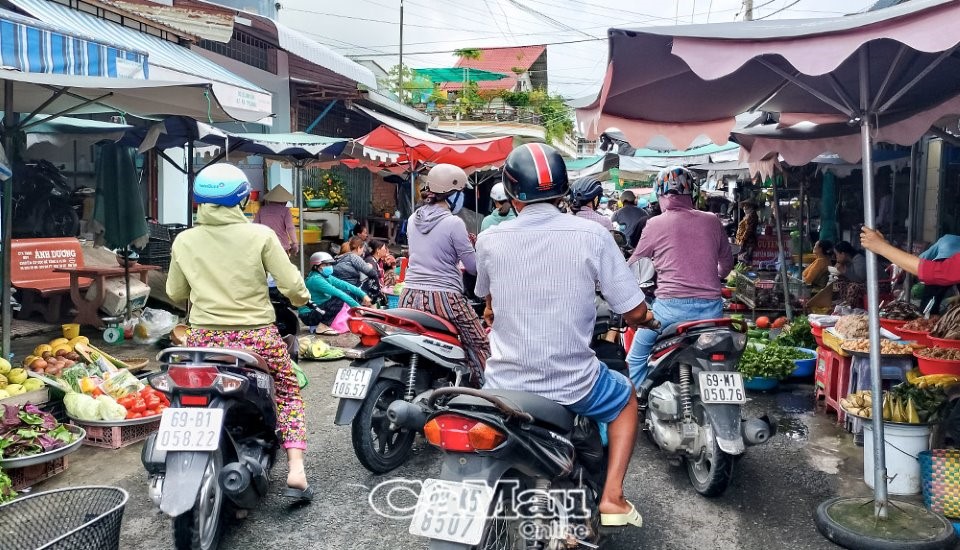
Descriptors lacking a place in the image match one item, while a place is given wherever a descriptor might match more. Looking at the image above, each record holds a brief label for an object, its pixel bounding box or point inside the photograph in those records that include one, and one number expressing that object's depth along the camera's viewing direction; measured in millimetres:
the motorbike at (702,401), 4195
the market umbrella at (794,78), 3168
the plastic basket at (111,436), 5184
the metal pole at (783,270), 9203
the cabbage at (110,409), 5223
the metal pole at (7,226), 5777
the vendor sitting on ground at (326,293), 9188
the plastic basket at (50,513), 3369
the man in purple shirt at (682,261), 4852
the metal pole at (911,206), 7809
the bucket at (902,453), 4371
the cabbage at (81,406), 5203
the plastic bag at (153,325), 8805
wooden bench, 9141
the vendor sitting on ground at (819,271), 9836
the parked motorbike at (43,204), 10359
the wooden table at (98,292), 8992
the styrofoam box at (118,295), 9008
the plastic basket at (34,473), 4414
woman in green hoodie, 3852
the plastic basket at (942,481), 4051
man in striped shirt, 2914
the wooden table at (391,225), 19672
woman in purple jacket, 5266
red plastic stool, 5887
